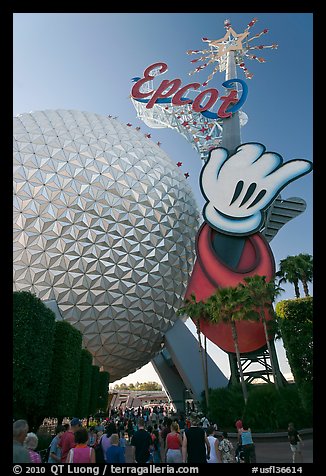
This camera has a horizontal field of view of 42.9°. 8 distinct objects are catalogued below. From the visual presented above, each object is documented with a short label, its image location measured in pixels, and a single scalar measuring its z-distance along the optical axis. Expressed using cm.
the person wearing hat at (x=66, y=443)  859
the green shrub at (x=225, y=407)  2423
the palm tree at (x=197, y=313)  2934
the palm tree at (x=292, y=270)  3097
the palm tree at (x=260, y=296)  2644
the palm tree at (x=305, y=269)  3064
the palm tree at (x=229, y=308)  2636
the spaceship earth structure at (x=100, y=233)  3119
